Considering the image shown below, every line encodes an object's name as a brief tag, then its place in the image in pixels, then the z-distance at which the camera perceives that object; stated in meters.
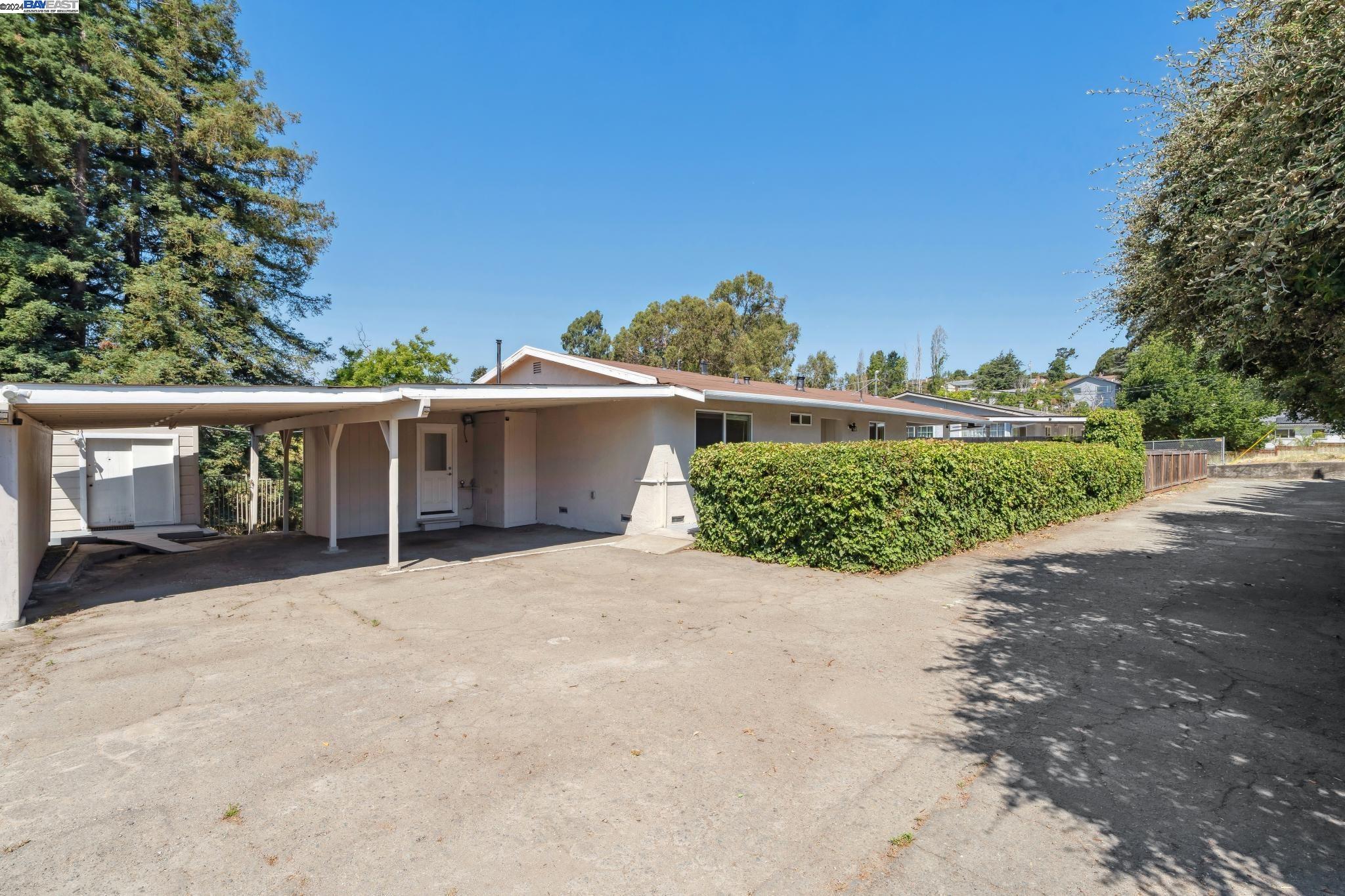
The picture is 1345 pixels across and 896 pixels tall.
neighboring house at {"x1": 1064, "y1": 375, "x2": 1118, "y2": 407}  62.62
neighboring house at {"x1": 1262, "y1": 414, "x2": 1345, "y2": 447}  48.41
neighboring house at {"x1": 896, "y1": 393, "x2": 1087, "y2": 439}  26.04
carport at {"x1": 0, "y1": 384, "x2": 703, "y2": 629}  6.15
